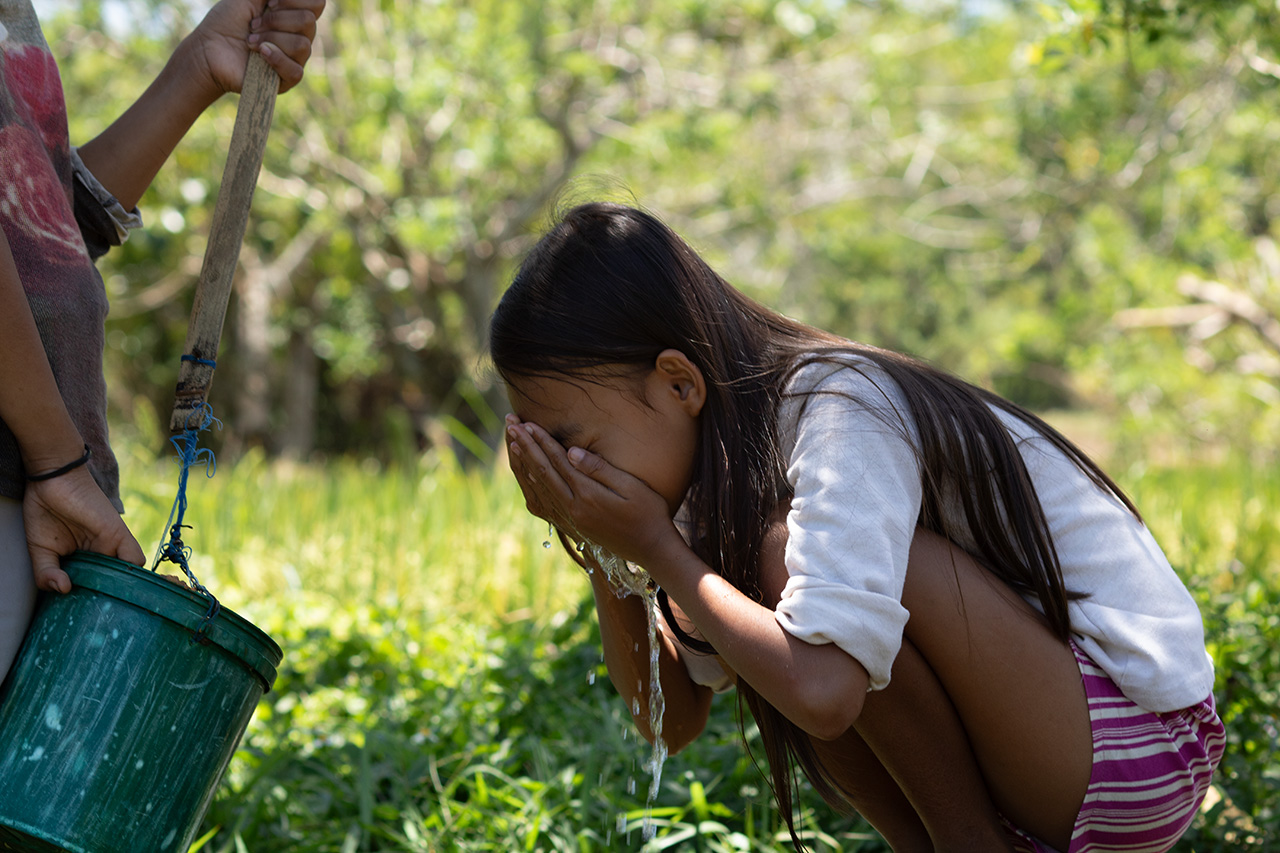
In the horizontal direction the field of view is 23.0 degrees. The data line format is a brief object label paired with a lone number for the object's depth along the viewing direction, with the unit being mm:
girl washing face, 2134
